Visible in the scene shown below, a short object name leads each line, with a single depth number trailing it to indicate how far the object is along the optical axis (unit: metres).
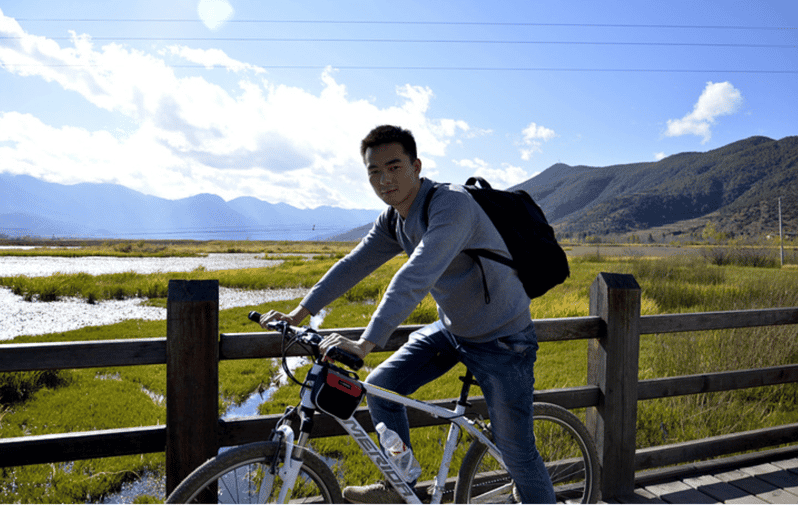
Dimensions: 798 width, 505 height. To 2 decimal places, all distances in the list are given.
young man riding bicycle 1.80
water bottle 2.02
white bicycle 1.70
